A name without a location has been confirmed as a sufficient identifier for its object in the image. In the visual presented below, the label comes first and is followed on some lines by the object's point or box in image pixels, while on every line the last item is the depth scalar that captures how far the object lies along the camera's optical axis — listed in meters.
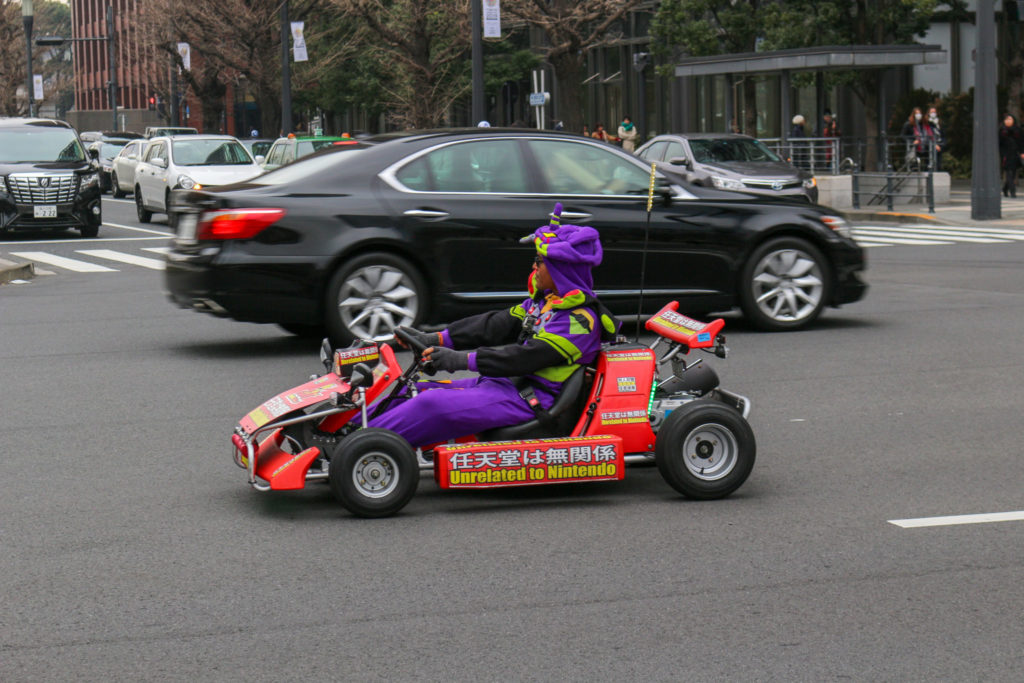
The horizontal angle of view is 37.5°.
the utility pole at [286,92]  40.47
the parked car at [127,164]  34.94
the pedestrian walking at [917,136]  30.64
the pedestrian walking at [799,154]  30.56
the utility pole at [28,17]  41.25
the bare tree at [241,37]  47.78
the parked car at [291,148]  27.11
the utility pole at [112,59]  67.31
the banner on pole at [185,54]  50.32
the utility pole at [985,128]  24.12
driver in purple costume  6.38
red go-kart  6.17
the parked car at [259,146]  36.22
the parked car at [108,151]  43.42
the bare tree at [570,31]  30.44
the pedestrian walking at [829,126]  32.88
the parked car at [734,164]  23.77
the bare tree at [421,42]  37.50
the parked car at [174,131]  50.47
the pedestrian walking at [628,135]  39.78
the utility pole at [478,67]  26.98
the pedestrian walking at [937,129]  32.16
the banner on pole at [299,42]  40.16
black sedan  10.63
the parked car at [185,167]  26.69
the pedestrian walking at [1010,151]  30.58
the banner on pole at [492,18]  28.22
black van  23.27
